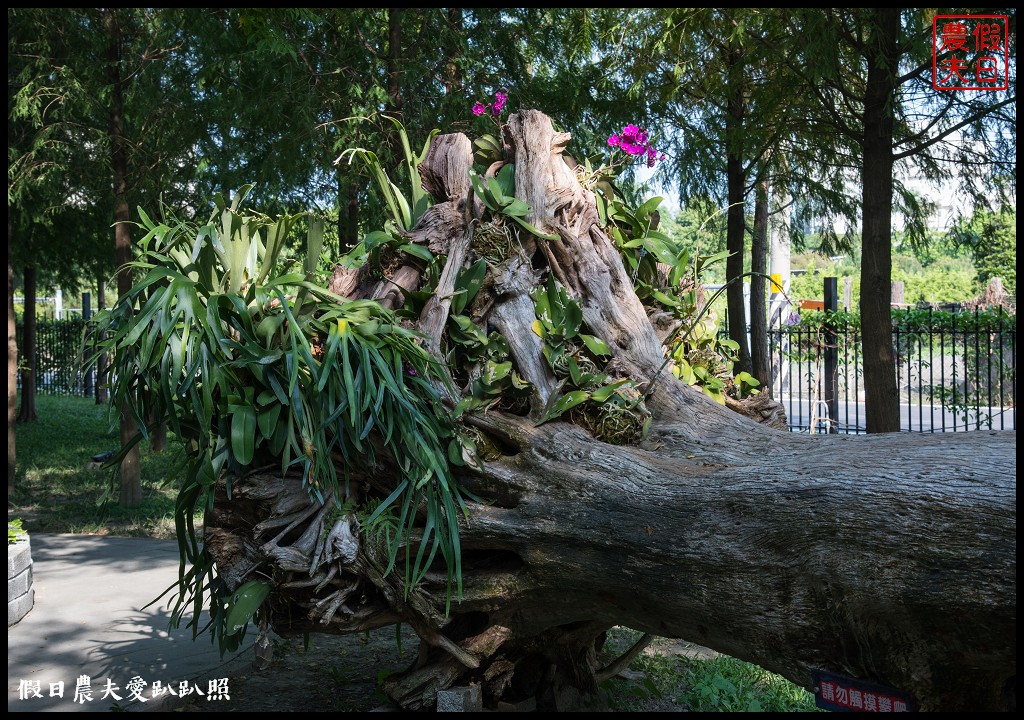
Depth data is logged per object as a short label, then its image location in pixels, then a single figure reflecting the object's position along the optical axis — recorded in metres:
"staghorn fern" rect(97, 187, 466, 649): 3.19
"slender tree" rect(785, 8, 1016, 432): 5.93
